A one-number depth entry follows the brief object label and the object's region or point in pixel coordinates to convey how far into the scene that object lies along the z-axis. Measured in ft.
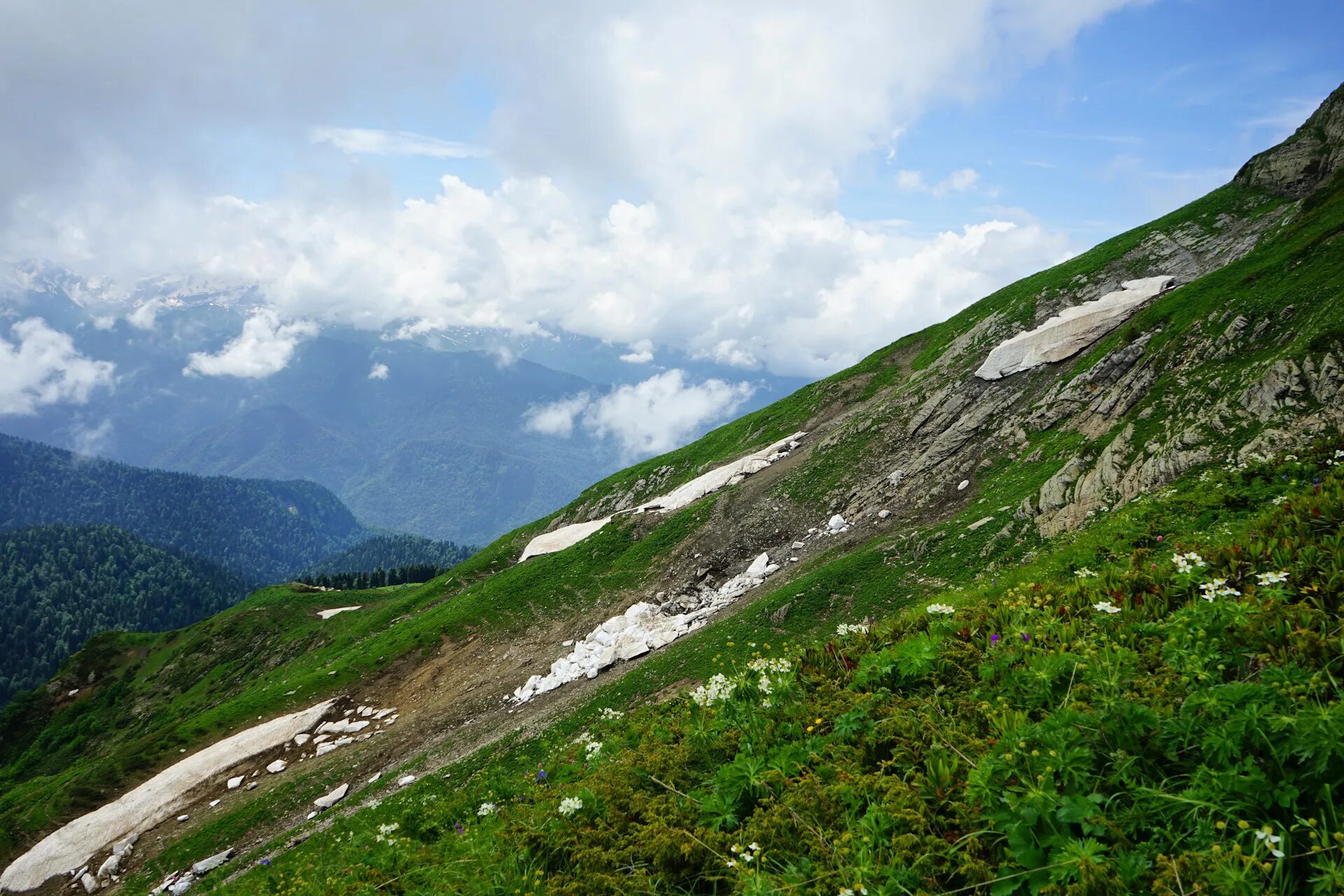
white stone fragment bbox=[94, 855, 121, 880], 111.04
